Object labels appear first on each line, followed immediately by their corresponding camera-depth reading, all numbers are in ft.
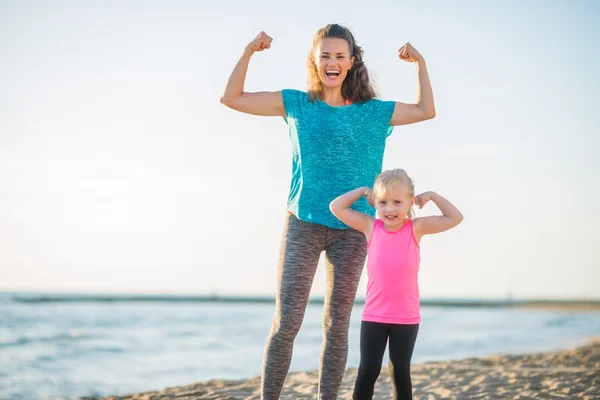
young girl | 11.16
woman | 11.75
